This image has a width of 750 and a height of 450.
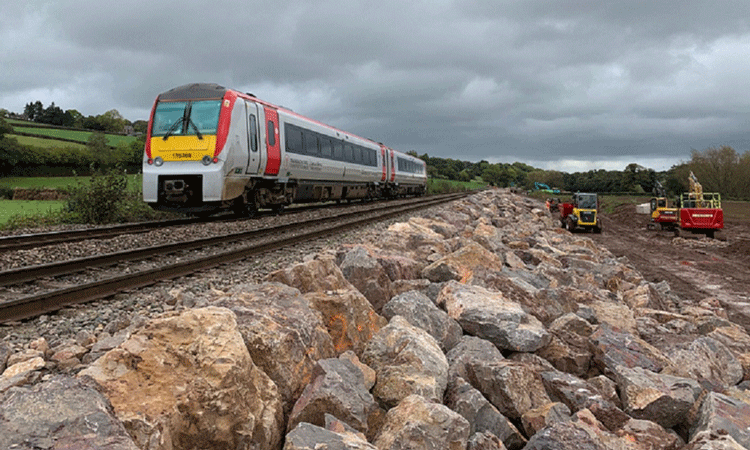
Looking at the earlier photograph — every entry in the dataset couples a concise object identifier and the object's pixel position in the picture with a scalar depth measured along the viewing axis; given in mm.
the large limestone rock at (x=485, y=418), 3215
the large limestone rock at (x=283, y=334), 2973
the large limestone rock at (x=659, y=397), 3604
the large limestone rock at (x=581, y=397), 3389
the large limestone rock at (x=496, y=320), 4414
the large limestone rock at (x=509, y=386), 3551
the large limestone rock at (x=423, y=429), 2650
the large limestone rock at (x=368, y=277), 5418
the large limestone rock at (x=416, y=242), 8133
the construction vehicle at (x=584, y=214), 27078
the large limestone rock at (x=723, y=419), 3084
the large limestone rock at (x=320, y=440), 2379
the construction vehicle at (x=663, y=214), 29672
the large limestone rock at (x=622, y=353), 4406
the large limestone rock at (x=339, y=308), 3906
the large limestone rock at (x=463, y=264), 6484
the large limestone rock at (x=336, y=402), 2779
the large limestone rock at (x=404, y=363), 3277
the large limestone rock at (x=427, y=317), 4516
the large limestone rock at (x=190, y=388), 2309
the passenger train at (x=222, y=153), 13312
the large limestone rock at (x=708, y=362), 4688
